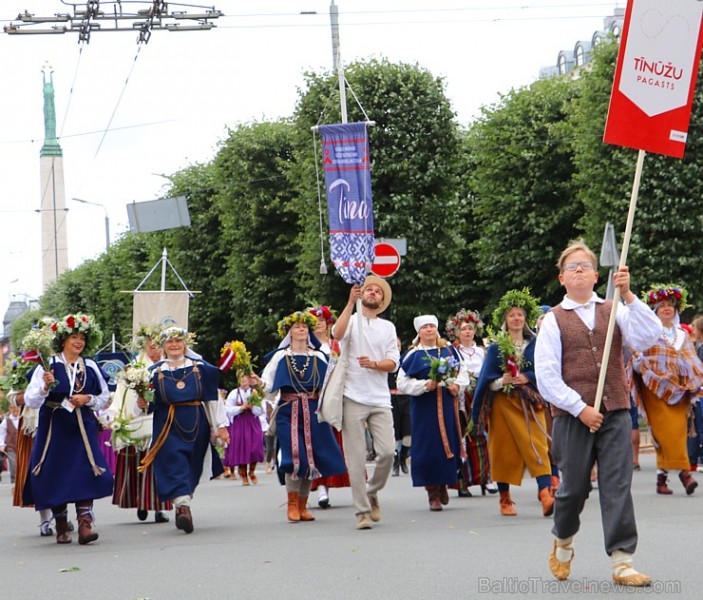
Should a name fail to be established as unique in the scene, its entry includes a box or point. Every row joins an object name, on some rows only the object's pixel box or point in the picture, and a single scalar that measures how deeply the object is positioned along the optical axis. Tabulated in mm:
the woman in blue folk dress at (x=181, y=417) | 12883
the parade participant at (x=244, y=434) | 21547
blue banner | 12906
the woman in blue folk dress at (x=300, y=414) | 13406
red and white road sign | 19656
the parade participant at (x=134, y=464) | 13820
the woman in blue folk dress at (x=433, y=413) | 13758
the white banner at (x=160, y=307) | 27953
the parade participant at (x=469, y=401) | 14789
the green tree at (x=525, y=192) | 33500
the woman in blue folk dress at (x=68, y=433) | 12164
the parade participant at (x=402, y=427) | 22078
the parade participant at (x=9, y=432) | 21922
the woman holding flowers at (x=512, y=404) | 12750
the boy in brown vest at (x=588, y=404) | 7691
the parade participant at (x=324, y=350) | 14398
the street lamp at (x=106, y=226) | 69506
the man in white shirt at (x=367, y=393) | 12117
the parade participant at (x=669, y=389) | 14109
